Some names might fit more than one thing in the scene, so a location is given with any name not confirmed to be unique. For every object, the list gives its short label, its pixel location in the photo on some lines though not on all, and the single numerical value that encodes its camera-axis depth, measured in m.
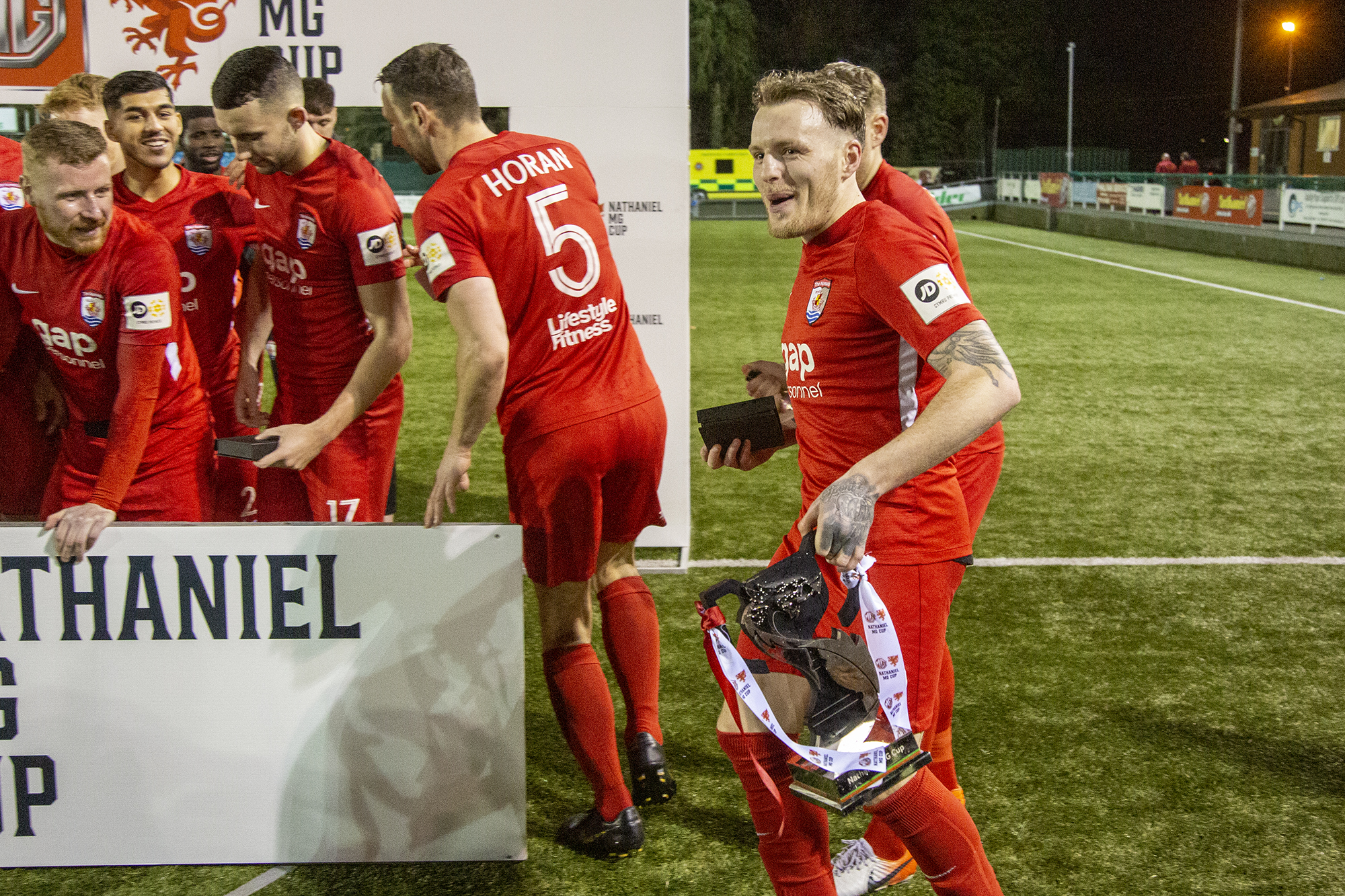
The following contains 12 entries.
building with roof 37.69
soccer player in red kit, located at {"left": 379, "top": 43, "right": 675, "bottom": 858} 3.19
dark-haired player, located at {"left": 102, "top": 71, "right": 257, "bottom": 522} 3.98
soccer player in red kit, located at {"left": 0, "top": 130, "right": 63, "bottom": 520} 3.71
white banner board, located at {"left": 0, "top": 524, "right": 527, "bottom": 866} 3.09
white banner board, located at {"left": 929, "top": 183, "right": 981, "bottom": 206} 40.78
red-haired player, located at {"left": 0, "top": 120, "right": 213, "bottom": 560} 3.23
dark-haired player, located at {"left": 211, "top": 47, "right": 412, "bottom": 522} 3.52
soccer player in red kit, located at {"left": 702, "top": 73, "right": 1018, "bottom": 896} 2.26
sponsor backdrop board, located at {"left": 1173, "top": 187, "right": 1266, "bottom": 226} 22.67
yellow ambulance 42.25
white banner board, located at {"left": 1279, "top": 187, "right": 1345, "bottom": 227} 20.09
